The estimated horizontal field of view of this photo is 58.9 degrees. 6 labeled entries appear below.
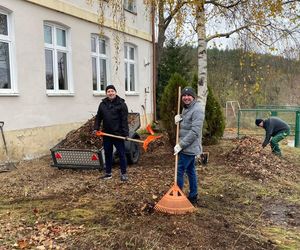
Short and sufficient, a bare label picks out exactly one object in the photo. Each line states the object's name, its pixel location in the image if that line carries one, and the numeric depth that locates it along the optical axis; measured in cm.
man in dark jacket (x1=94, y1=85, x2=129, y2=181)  507
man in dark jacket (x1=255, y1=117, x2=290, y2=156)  695
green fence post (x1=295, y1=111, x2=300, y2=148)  904
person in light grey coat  387
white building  638
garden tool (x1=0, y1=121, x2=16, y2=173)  580
